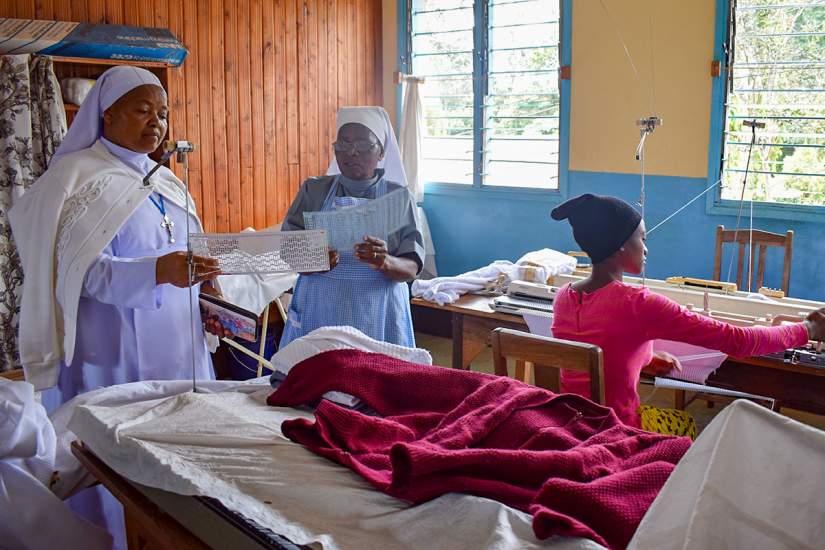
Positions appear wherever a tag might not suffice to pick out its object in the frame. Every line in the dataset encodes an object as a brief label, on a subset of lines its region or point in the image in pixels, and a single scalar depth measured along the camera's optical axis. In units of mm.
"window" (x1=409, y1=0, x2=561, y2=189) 5391
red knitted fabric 1180
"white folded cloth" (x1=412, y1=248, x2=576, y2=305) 3512
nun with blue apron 2861
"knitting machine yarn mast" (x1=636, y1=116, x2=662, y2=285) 3334
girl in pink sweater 2326
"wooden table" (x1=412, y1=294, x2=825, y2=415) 2602
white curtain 5867
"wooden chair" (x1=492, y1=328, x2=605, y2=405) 2107
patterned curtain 4059
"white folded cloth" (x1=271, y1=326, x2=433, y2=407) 1935
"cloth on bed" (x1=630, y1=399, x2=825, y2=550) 974
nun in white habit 2311
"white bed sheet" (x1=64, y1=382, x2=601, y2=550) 1223
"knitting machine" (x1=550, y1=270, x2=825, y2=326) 2961
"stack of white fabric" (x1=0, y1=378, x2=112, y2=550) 1782
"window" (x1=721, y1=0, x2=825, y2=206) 4293
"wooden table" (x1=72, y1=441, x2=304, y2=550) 1330
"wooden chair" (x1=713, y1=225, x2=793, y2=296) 3982
